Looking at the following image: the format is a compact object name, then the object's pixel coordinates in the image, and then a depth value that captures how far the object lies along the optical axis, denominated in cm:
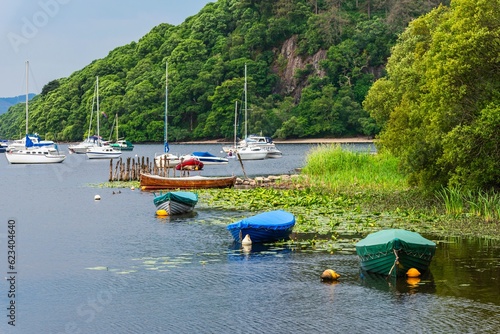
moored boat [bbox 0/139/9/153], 16526
